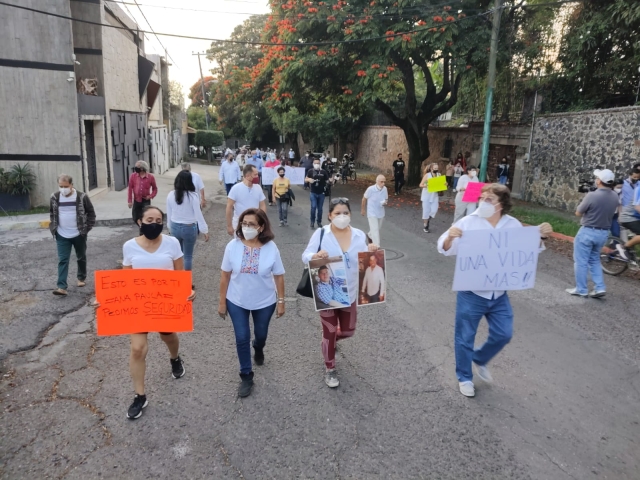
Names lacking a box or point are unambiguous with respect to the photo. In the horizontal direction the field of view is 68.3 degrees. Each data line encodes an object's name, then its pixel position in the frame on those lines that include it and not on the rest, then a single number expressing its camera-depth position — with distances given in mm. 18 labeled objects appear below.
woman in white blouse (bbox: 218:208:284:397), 3965
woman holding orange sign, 3768
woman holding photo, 4148
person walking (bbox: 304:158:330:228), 11180
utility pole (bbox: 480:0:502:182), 13133
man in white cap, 6551
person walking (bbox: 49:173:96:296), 6320
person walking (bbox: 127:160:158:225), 8453
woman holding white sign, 4000
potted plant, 12539
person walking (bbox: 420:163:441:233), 10891
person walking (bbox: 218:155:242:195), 13609
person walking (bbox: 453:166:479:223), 10414
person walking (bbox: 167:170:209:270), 6277
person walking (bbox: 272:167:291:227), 11430
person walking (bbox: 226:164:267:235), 7496
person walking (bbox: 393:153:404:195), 19359
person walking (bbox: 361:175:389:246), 8773
